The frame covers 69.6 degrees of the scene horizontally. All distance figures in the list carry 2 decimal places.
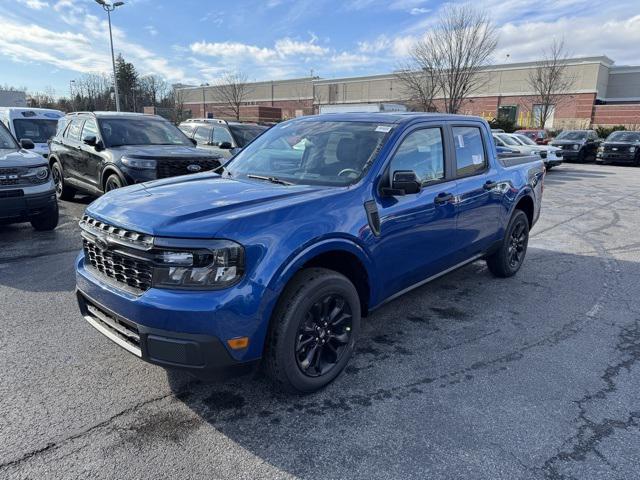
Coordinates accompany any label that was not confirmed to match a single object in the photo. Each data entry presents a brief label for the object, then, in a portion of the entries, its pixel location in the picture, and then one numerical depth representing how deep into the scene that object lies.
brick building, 48.19
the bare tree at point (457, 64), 28.09
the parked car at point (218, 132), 11.00
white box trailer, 20.24
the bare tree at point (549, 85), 41.53
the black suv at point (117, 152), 7.66
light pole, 26.52
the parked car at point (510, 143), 16.73
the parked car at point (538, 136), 25.58
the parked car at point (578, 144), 24.81
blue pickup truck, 2.56
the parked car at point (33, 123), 12.12
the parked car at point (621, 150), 23.58
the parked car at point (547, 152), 18.22
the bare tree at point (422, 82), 33.06
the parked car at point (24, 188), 6.39
